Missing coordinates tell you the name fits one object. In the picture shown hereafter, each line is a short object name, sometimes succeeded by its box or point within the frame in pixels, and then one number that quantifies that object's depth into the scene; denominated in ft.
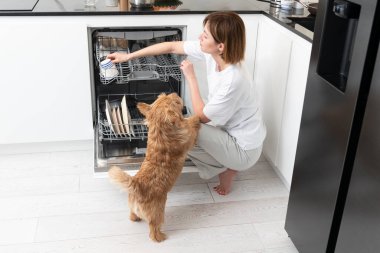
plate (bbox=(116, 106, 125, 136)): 7.28
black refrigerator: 4.29
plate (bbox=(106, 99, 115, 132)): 7.17
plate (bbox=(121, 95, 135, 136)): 7.34
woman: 6.31
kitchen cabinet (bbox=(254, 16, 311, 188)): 6.63
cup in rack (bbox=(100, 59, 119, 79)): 7.07
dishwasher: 7.23
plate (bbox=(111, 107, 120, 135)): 7.25
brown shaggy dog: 5.92
